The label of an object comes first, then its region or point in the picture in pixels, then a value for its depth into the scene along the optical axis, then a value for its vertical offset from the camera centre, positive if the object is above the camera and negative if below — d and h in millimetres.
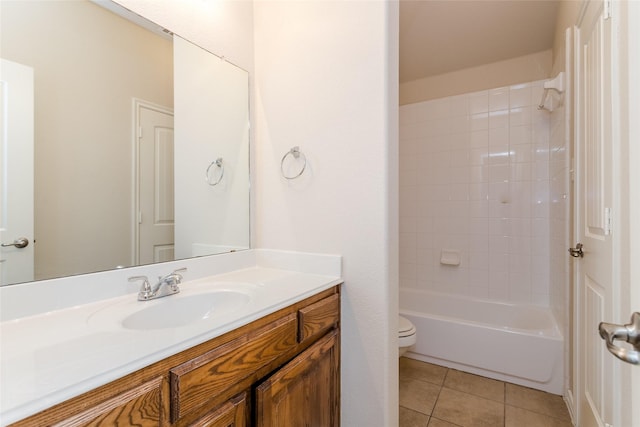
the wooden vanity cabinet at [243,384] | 546 -425
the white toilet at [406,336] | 1857 -794
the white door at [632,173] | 564 +81
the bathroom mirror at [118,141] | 921 +277
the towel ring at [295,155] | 1436 +284
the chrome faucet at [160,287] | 1001 -265
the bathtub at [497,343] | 1870 -919
